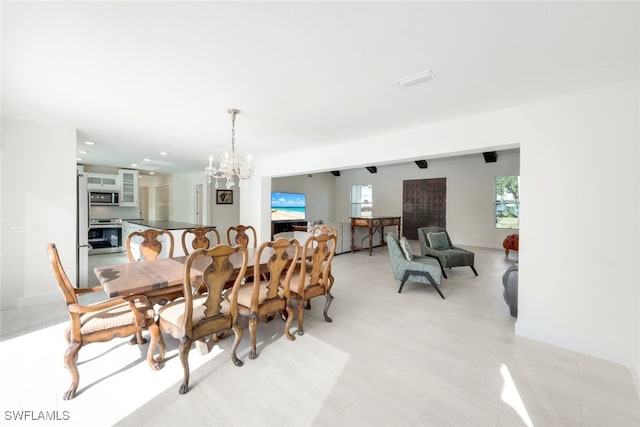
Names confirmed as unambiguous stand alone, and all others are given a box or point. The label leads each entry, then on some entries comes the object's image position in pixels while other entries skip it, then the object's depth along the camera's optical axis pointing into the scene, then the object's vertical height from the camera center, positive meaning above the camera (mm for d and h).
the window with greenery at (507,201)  7578 +296
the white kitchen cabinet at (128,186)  7066 +611
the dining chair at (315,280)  2615 -748
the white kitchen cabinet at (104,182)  6511 +674
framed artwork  7930 +375
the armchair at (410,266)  3727 -805
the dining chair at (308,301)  3065 -833
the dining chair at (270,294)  2213 -779
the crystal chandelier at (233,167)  3111 +502
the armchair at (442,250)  4590 -718
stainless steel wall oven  6441 -680
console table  6844 -351
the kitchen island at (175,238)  4461 -491
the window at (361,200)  10513 +418
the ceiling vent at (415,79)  2027 +1045
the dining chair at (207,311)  1789 -786
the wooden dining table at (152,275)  1917 -547
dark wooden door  8797 +226
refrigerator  3605 -333
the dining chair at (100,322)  1749 -820
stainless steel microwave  6529 +264
